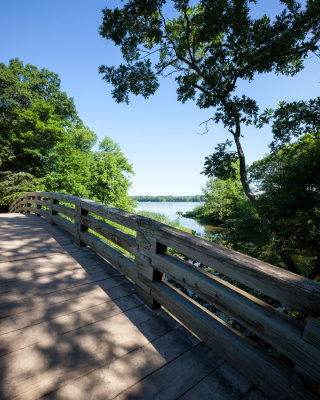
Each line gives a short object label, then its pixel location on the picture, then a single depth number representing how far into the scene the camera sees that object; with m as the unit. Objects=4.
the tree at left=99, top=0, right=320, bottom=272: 6.48
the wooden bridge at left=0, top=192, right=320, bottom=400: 1.14
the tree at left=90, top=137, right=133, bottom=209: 19.31
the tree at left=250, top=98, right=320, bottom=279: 6.05
